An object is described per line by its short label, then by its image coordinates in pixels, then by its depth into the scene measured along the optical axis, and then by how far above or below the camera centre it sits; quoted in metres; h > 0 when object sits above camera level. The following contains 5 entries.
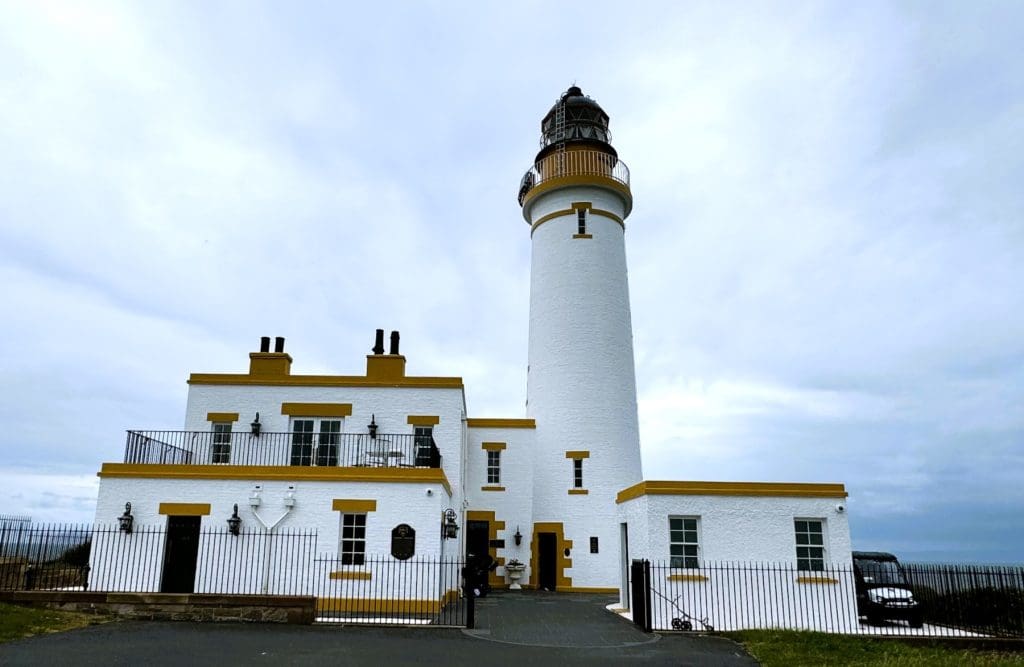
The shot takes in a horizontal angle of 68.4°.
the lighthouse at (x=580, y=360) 23.88 +5.94
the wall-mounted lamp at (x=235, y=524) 16.56 +0.41
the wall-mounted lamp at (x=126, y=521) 16.66 +0.48
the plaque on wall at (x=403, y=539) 16.67 +0.09
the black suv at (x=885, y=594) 16.08 -1.06
